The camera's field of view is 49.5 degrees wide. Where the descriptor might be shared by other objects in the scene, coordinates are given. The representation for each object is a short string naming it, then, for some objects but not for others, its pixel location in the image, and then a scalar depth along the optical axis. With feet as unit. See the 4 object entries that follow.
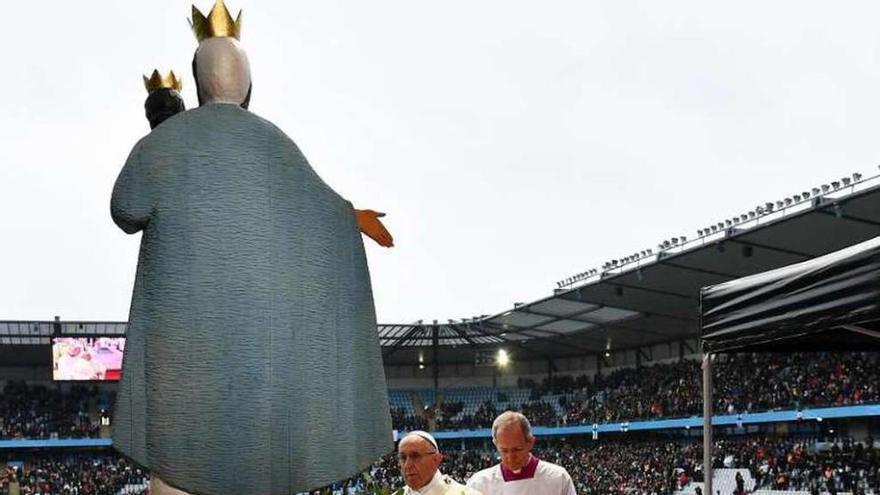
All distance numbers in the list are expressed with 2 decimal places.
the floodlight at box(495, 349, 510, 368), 140.05
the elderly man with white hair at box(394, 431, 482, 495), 11.43
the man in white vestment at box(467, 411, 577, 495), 12.65
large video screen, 121.49
